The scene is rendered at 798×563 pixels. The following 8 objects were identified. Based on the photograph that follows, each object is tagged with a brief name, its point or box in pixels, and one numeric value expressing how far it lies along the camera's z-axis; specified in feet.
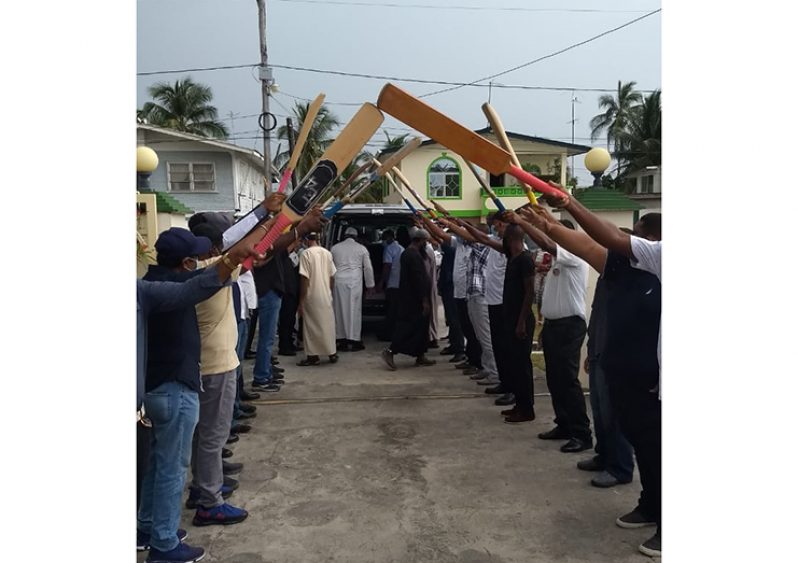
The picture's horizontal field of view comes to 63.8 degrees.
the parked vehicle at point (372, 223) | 32.24
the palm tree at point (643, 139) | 113.91
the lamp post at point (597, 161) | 23.94
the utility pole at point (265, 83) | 58.75
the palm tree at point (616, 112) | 127.24
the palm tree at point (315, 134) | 85.86
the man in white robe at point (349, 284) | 30.42
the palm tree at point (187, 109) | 111.86
